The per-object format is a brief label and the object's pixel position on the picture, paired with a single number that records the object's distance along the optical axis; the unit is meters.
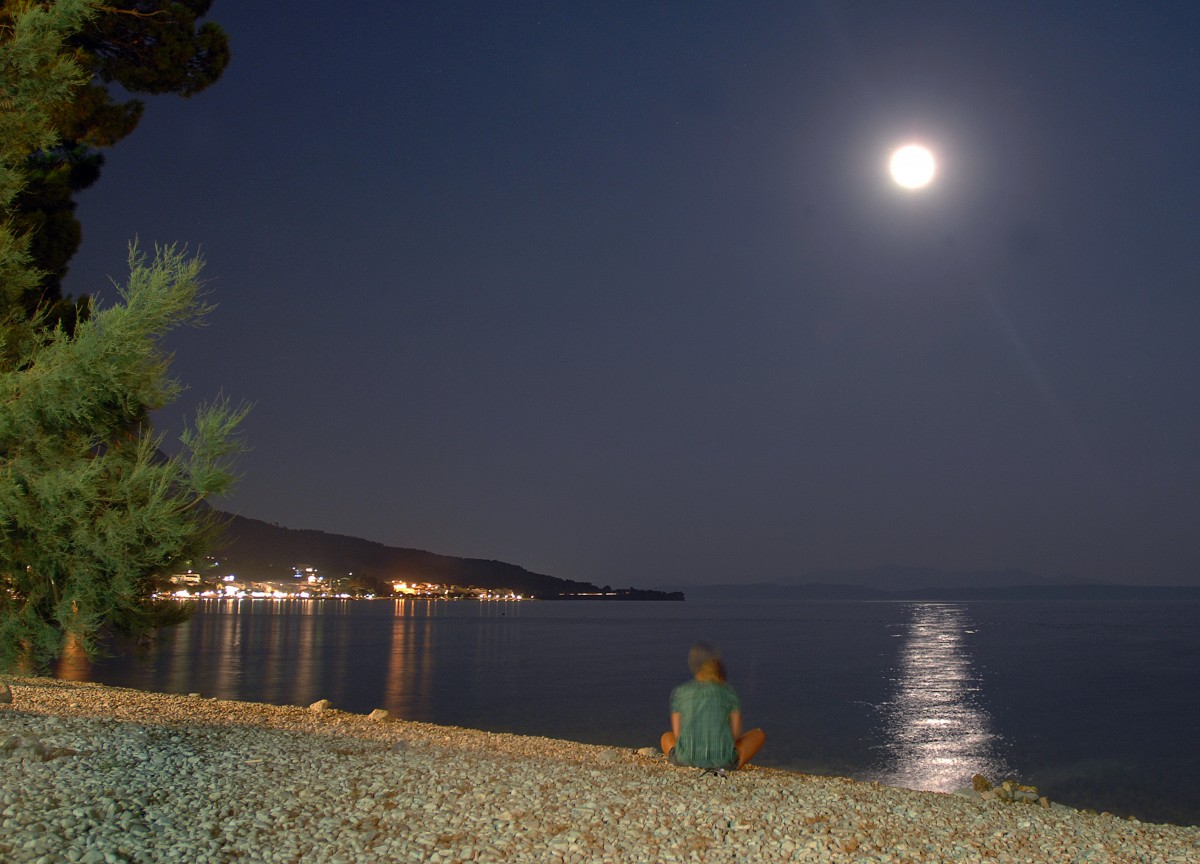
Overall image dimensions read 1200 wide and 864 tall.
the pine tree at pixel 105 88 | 13.47
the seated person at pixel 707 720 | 9.06
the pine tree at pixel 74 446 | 8.30
